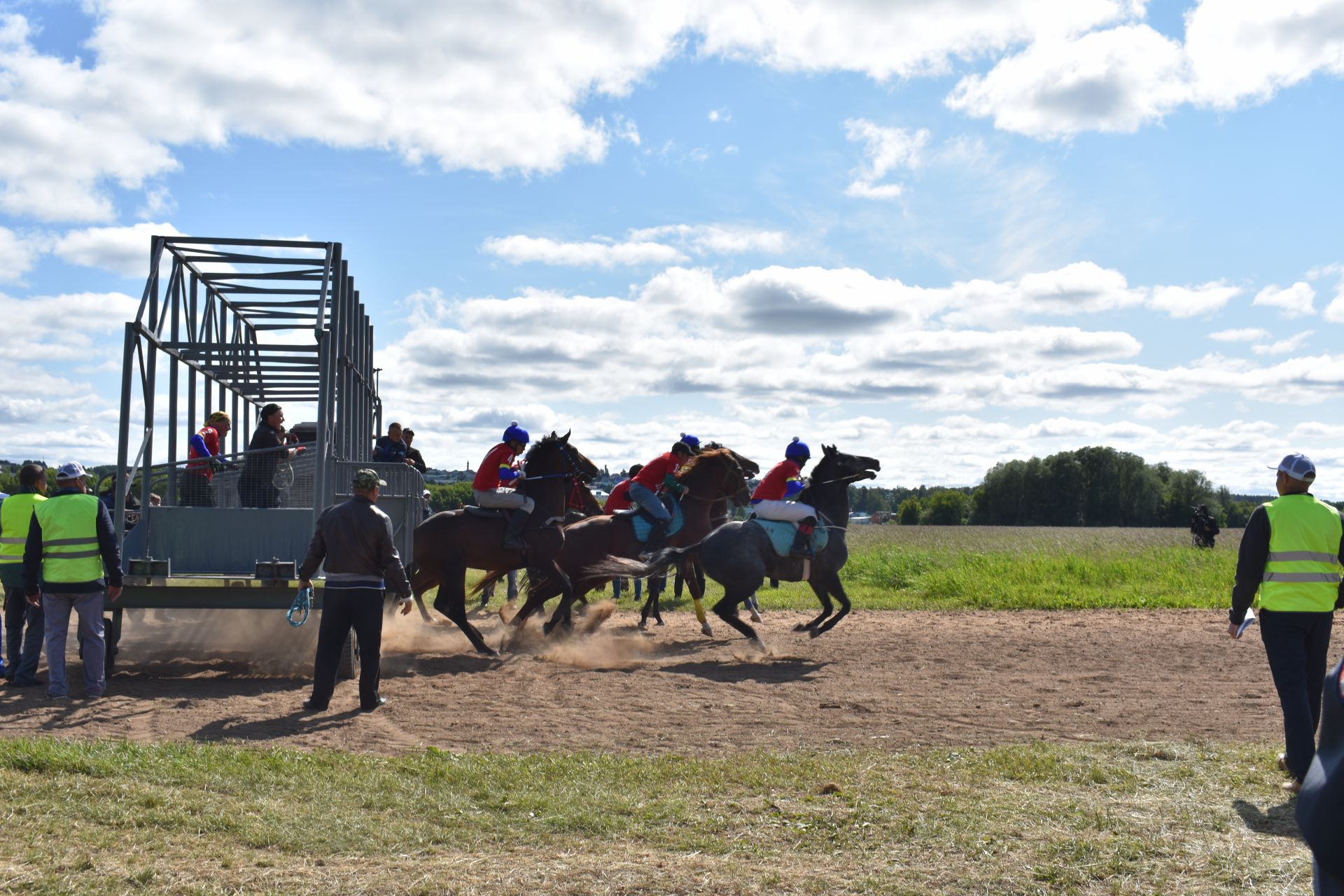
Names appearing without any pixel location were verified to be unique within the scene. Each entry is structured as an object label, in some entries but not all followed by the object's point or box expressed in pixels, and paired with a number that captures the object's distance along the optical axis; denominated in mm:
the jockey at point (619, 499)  14914
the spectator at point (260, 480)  11062
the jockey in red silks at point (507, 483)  12516
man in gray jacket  8898
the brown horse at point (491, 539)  12422
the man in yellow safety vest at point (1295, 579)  6637
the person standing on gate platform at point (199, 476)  11117
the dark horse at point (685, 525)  13781
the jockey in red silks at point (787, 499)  12930
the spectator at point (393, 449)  15562
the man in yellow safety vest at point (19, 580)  9891
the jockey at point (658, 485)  13867
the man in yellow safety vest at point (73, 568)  9164
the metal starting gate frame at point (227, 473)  10211
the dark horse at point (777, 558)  12617
